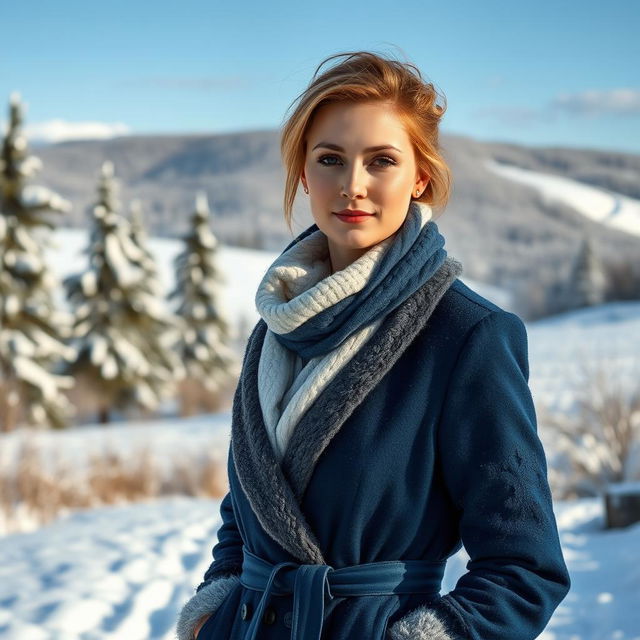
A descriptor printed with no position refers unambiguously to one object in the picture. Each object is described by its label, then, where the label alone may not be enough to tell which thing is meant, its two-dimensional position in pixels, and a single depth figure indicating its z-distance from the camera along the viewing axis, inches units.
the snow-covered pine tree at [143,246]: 989.8
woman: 68.4
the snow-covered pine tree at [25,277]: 772.0
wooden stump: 282.5
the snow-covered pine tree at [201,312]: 1144.8
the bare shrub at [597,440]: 370.9
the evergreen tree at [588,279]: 2078.0
